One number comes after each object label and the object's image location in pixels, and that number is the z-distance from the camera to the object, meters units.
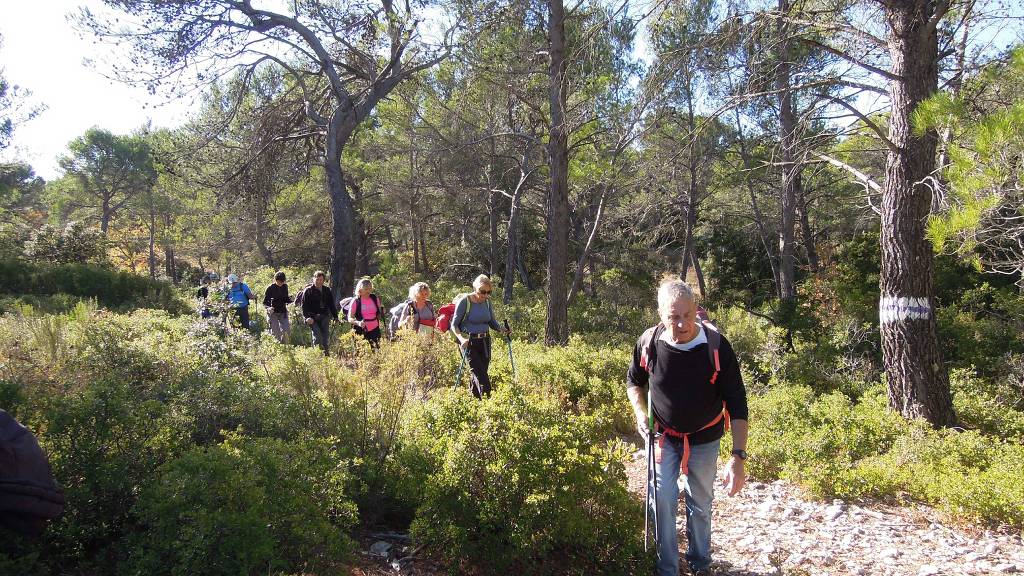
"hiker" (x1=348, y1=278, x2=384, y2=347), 7.32
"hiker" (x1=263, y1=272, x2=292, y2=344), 8.55
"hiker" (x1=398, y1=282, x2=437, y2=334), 6.76
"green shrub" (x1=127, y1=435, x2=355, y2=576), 2.07
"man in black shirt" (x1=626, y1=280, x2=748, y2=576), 2.77
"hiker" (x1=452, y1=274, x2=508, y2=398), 5.76
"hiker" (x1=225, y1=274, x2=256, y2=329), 8.49
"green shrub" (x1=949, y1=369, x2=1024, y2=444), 5.75
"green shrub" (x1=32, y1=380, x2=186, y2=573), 2.29
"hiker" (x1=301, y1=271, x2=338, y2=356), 8.03
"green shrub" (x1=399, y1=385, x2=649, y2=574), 2.74
